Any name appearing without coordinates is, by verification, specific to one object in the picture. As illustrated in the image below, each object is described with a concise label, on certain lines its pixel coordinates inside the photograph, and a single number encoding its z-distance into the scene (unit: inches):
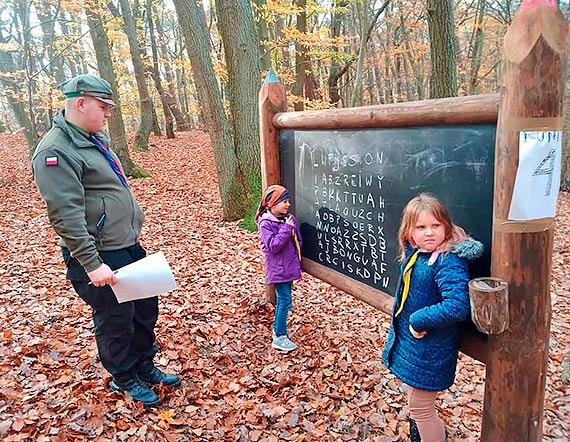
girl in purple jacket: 143.8
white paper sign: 75.9
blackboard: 90.4
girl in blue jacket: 85.7
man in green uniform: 100.7
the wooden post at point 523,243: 73.5
